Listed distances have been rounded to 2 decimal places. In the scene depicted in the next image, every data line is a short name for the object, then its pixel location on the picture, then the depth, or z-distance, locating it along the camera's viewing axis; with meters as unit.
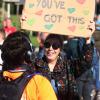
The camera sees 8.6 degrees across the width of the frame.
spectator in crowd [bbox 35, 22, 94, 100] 6.45
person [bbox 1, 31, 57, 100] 4.62
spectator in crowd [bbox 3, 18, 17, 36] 11.77
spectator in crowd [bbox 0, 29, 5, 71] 9.61
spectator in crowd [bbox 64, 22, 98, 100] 6.41
